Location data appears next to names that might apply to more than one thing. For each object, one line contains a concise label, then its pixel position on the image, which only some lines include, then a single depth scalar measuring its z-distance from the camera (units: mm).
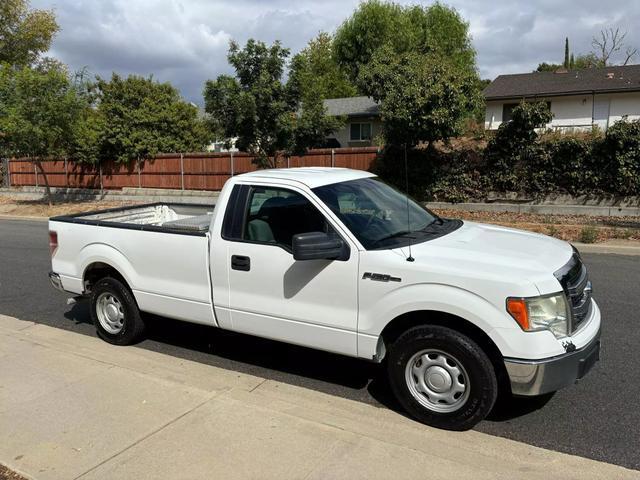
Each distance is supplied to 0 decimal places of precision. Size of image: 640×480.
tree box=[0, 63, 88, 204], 22047
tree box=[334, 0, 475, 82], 43750
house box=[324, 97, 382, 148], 35562
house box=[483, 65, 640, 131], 30188
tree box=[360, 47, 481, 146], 16922
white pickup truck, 3441
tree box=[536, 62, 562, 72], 67738
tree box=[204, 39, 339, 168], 18188
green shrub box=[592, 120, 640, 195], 15523
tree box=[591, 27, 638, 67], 48719
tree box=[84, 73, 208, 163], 26094
